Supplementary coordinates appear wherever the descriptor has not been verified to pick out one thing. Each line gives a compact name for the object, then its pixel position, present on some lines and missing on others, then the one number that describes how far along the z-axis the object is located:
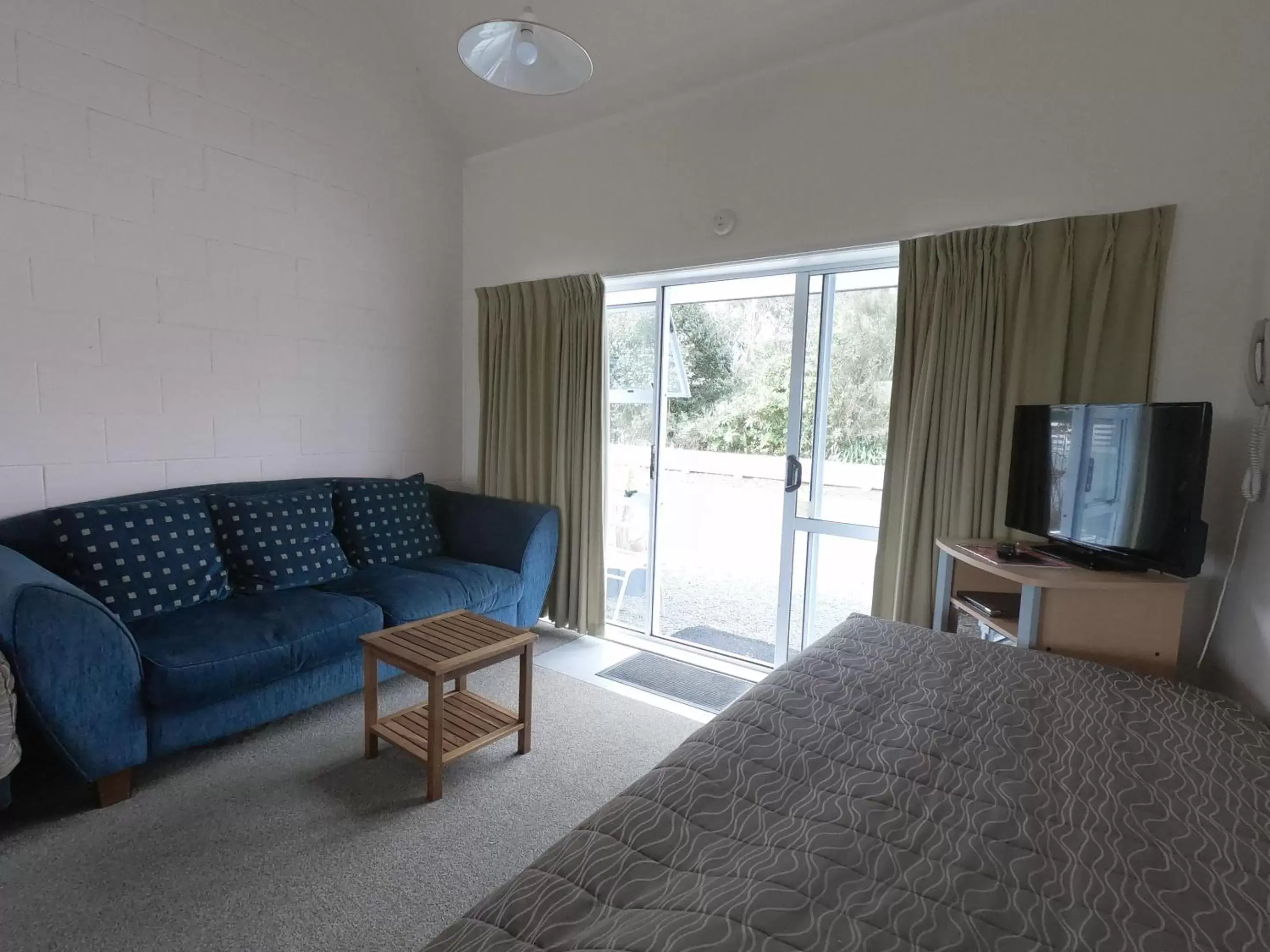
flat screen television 1.81
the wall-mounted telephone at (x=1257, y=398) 1.81
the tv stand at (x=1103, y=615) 1.88
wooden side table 2.09
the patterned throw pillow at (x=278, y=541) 2.72
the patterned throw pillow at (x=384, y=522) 3.23
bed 0.83
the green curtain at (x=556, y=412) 3.47
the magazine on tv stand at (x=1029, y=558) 2.05
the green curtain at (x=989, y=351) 2.17
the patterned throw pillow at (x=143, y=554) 2.29
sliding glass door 2.95
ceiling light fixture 1.83
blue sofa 1.81
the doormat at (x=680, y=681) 2.93
